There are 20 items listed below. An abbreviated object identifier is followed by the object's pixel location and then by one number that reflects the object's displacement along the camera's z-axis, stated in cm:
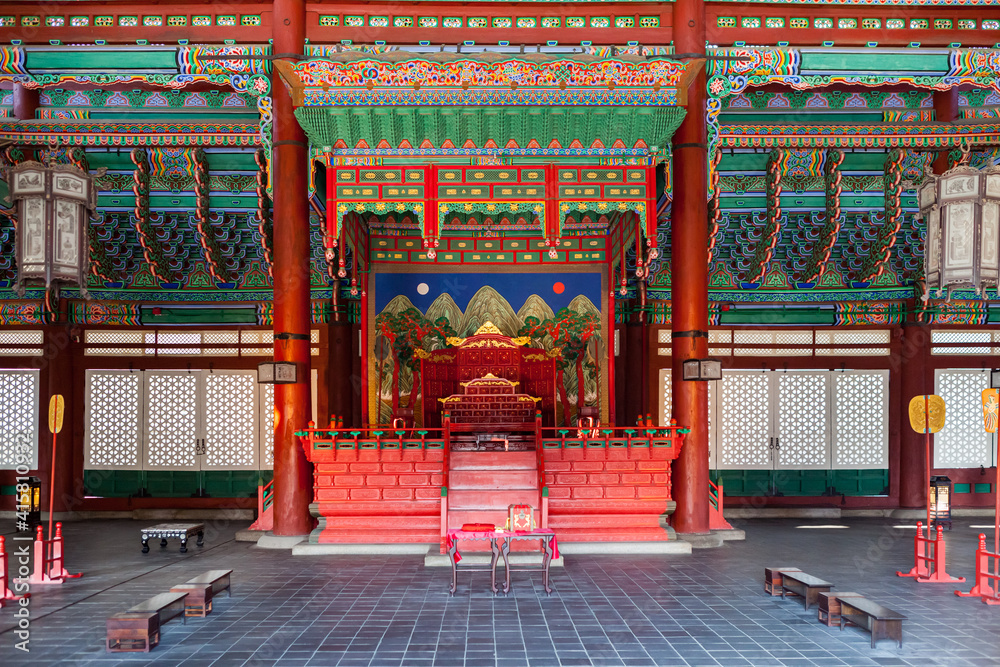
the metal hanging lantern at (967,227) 675
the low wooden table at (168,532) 861
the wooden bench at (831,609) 554
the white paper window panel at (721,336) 1209
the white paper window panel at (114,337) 1172
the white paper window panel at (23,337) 1146
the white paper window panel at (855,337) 1188
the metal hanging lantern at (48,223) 677
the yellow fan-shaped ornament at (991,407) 677
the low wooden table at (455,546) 643
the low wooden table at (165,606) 526
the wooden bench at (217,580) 600
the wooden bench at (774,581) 646
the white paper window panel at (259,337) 1191
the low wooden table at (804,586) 595
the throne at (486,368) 1175
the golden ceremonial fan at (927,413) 762
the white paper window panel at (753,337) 1207
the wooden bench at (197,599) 577
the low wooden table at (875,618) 508
